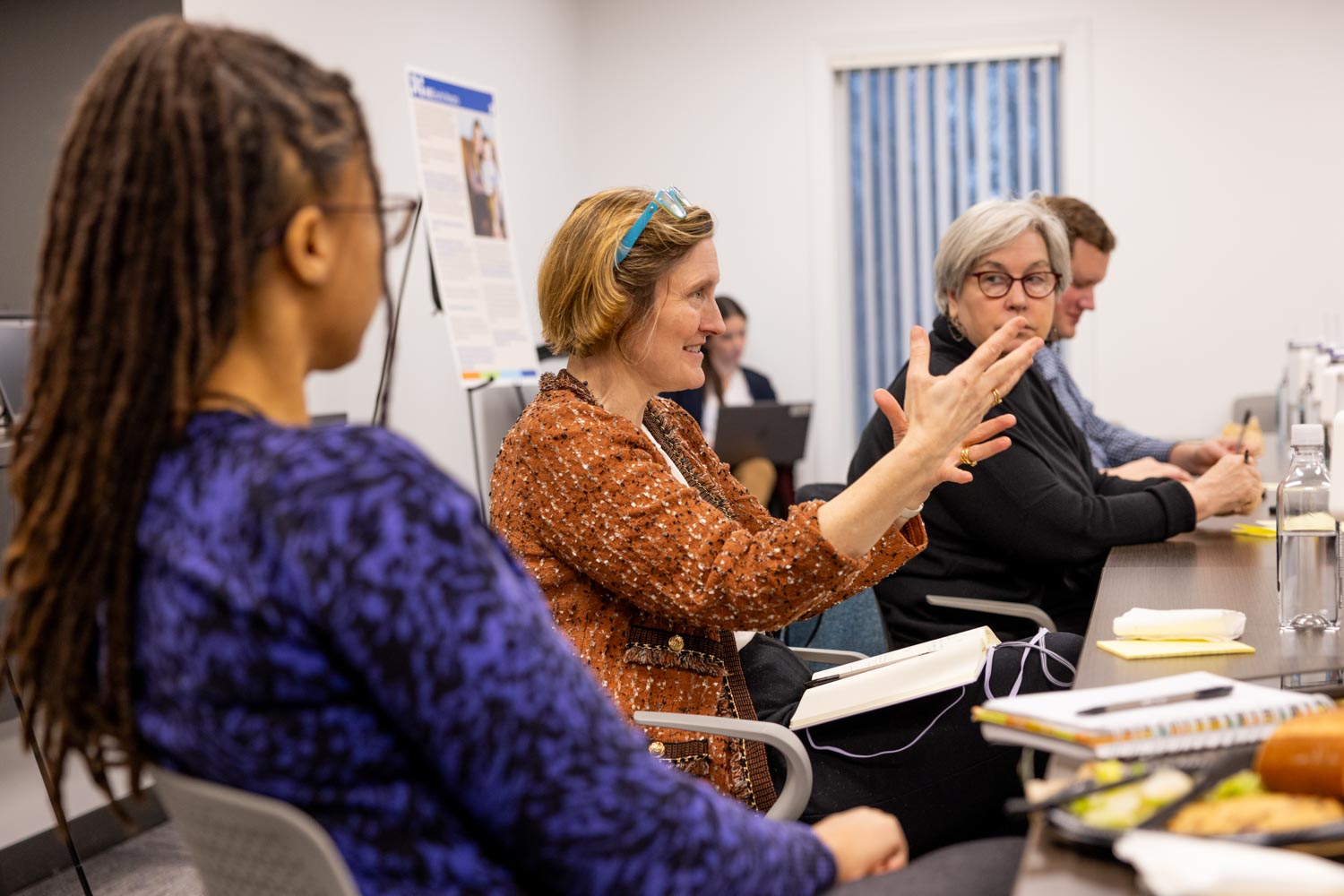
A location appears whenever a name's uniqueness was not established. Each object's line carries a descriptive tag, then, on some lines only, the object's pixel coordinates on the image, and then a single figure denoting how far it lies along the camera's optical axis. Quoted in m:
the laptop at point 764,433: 5.18
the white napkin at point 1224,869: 0.74
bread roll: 0.88
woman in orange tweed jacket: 1.50
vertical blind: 6.03
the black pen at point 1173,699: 1.05
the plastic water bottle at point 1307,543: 1.55
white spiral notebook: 0.98
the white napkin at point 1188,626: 1.48
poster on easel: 4.25
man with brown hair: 3.23
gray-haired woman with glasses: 2.29
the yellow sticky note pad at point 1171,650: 1.43
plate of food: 0.84
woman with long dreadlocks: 0.74
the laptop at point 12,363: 2.67
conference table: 0.85
